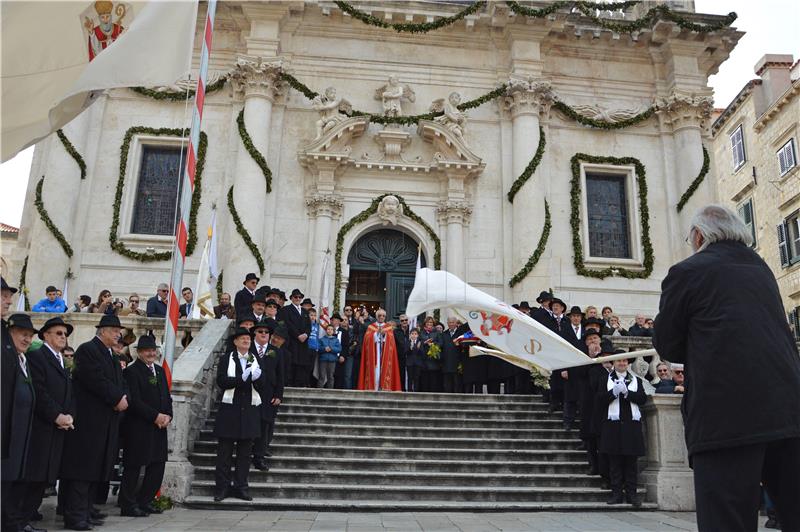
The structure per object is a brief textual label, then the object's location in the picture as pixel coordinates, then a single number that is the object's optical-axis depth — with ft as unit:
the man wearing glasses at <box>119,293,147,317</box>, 45.83
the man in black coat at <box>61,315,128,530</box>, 21.18
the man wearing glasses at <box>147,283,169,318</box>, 43.47
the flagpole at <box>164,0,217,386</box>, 26.22
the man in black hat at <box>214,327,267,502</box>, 26.50
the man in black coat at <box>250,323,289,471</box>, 29.12
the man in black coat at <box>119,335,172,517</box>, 23.89
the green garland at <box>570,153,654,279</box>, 61.62
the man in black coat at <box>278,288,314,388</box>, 40.04
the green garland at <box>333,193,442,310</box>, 59.47
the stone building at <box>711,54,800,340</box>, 82.69
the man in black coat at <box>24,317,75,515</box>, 19.53
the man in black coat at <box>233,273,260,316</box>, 41.83
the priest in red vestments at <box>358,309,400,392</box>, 44.14
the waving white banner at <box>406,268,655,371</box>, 21.95
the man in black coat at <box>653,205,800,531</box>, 9.65
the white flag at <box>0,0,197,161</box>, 15.44
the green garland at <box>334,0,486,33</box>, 62.73
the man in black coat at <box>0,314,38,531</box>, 17.56
